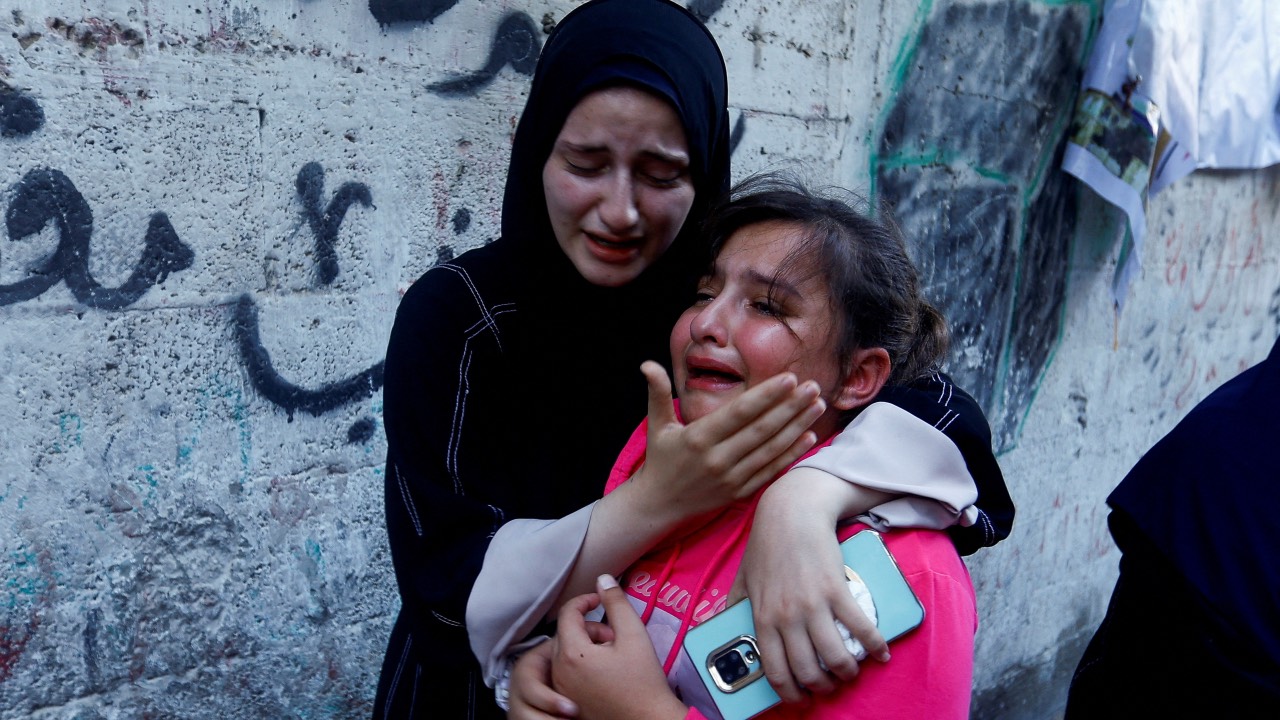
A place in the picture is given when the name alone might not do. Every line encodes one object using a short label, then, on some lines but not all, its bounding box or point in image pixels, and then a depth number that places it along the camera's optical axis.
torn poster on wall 3.51
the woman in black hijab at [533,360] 1.29
